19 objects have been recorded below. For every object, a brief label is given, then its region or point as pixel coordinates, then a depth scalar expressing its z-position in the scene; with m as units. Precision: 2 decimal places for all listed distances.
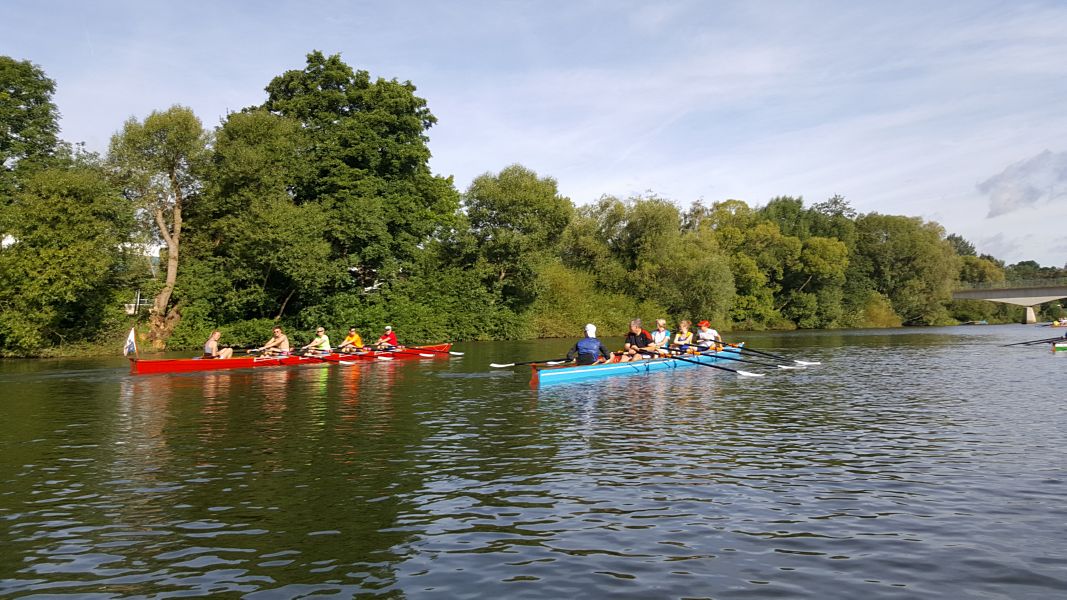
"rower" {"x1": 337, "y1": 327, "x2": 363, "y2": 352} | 32.66
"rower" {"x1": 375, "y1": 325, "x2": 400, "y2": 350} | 34.19
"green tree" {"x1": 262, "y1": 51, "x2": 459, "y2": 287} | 46.94
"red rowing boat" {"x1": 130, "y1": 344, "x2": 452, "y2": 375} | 26.16
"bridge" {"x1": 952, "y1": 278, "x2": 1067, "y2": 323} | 91.56
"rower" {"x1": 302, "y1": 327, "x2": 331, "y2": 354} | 31.62
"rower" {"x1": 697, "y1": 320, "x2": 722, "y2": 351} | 30.05
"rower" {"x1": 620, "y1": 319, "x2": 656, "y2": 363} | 25.50
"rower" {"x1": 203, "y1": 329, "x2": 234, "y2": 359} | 27.61
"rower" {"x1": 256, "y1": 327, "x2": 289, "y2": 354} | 30.67
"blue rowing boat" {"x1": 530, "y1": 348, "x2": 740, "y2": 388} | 22.03
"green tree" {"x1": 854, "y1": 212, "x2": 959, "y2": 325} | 93.94
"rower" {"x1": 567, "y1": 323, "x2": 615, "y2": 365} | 23.89
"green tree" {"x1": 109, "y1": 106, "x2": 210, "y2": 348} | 41.66
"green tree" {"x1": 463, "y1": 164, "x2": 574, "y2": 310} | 55.81
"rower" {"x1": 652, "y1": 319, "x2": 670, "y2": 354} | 27.20
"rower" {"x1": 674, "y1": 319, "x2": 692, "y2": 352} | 29.83
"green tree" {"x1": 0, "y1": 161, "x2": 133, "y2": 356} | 35.66
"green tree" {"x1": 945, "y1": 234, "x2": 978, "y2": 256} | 175.38
